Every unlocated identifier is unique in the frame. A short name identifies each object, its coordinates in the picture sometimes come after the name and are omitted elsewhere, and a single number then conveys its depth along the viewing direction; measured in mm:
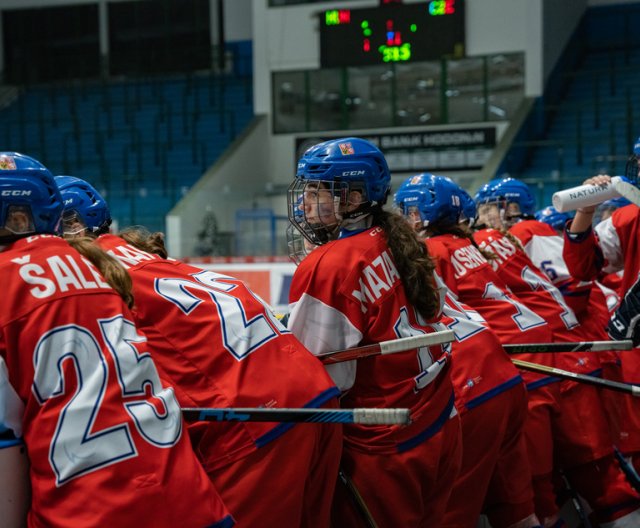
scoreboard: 17453
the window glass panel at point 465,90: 18438
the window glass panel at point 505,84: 18344
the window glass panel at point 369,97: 18875
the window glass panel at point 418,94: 18562
